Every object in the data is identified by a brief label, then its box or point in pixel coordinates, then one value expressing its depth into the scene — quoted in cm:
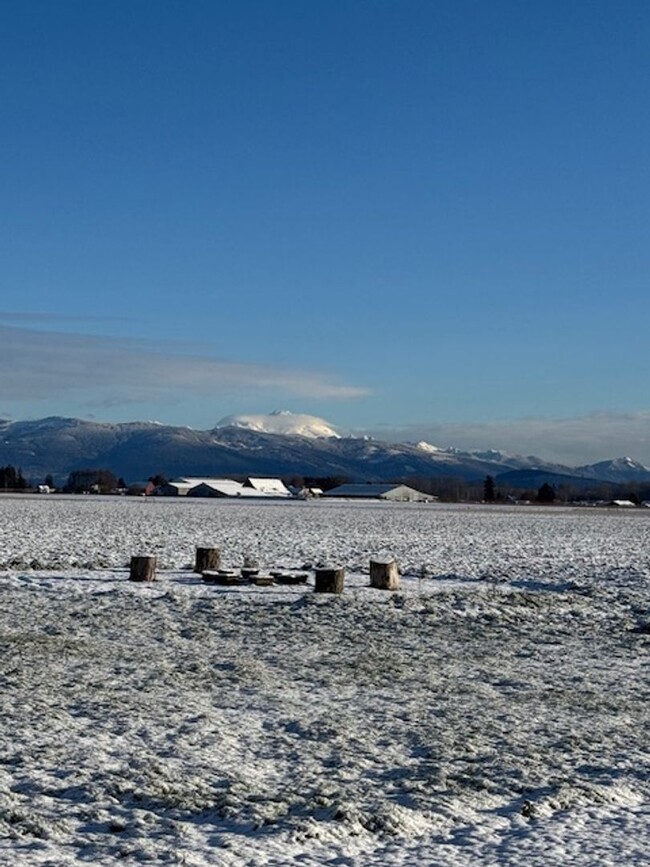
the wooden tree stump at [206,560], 2727
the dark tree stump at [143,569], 2492
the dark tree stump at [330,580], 2295
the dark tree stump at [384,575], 2477
